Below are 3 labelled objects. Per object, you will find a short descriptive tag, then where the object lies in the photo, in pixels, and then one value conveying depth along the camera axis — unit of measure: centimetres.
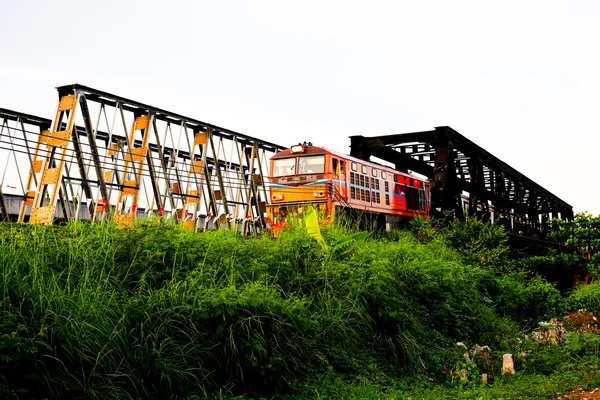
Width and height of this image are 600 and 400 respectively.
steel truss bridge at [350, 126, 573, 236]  2294
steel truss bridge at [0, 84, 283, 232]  1545
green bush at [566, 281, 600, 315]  1561
